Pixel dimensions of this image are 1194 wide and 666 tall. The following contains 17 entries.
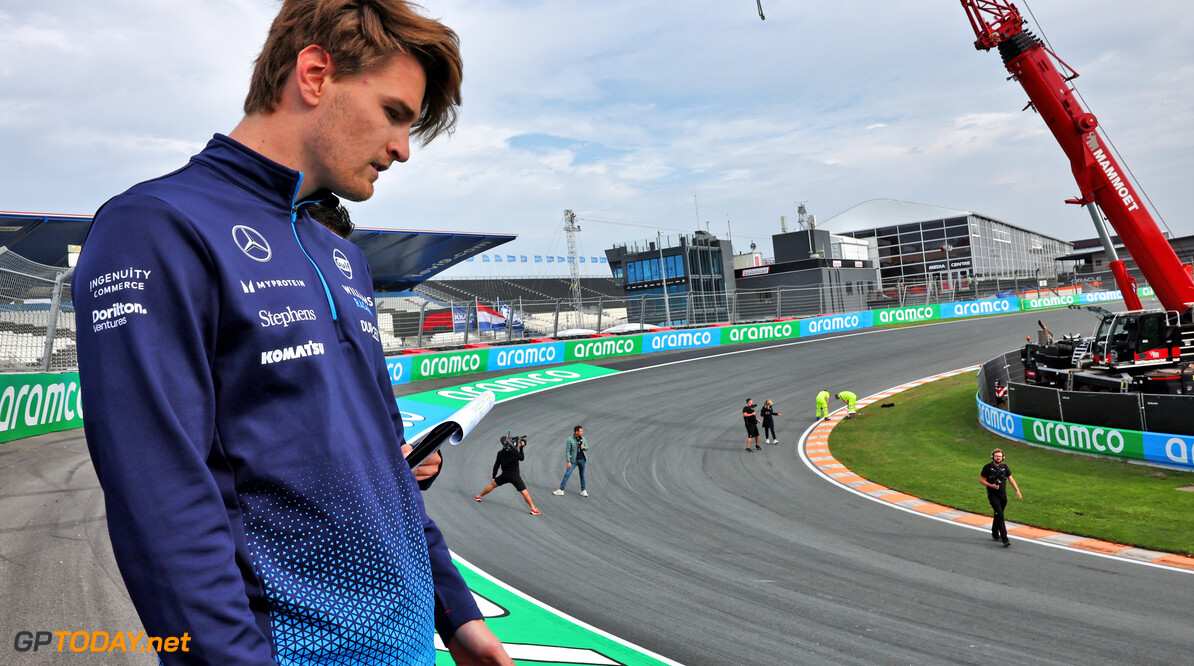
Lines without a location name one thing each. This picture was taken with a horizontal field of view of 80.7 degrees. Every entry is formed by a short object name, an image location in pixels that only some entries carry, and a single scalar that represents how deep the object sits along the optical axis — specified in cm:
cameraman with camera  1440
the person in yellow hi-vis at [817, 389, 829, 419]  2312
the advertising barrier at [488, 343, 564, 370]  2893
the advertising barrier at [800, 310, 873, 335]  3881
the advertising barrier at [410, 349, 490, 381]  2659
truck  1691
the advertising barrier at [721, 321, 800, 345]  3666
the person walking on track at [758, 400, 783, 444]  2009
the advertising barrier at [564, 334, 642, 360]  3134
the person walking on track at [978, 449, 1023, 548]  1175
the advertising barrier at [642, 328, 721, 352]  3366
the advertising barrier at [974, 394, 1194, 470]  1484
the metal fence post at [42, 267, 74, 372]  1332
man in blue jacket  92
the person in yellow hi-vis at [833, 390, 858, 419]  2356
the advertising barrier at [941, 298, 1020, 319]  4591
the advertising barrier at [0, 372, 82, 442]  1526
